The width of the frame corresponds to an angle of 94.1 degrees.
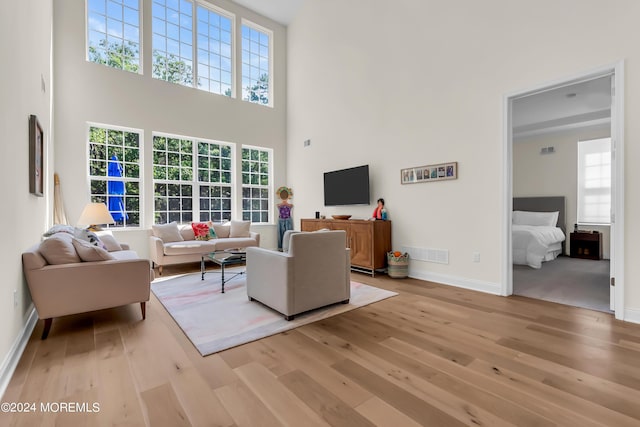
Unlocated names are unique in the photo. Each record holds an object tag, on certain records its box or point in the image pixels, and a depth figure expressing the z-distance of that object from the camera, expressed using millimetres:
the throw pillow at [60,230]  3203
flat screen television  5090
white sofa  4805
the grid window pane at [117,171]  5094
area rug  2402
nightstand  5961
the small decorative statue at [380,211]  4781
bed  5073
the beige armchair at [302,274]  2754
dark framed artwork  2604
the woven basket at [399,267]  4344
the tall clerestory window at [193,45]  5707
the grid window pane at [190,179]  5688
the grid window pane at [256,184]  6789
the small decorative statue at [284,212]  6918
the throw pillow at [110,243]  3926
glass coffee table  3730
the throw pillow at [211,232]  5667
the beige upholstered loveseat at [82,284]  2344
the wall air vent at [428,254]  4074
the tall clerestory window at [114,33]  5074
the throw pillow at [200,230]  5508
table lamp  4305
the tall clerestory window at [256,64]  6773
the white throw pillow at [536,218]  6574
